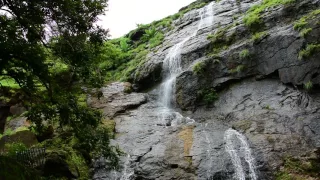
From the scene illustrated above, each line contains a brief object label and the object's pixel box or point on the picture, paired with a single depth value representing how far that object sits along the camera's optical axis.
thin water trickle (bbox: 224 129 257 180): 9.23
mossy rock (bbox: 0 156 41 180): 5.29
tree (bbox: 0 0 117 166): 6.14
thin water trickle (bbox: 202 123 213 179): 9.28
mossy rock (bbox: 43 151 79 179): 9.09
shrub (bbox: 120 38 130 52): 26.11
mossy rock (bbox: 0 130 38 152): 11.70
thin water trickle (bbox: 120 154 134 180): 9.83
